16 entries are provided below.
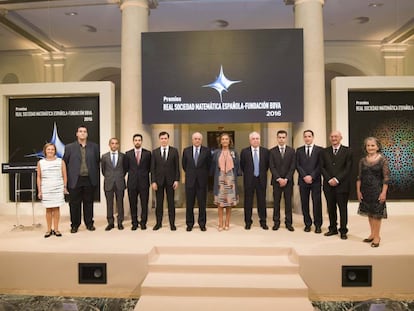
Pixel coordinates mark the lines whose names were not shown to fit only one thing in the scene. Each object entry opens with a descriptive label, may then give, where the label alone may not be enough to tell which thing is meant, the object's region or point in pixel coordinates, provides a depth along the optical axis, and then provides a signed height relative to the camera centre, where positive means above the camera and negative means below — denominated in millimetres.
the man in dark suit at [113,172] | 5488 -200
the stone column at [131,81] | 7156 +1666
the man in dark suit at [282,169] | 5367 -183
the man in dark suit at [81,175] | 5363 -235
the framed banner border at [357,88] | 6977 +1403
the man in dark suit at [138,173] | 5504 -223
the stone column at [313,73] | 7109 +1764
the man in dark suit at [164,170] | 5387 -174
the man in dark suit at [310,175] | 5230 -275
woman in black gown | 4359 -382
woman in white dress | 5070 -294
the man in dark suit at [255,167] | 5461 -147
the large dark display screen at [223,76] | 6793 +1648
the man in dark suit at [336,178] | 4875 -304
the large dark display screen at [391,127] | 7082 +603
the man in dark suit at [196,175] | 5445 -265
